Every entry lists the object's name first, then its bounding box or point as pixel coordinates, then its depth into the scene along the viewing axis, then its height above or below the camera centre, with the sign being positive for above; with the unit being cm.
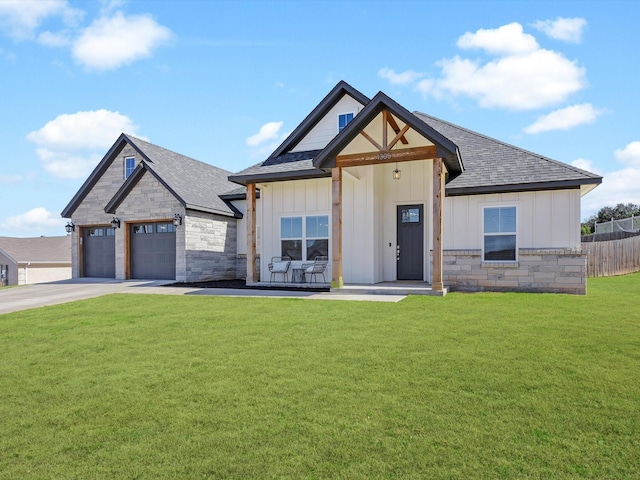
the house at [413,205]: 1025 +122
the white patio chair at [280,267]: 1284 -76
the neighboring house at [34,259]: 3055 -117
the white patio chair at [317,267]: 1248 -74
